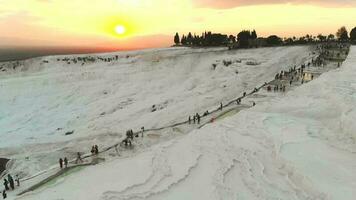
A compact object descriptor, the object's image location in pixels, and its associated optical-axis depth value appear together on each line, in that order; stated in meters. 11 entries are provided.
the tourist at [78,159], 21.61
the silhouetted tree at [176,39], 107.88
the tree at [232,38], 98.07
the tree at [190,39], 100.03
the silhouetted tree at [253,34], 86.47
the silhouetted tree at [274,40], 78.53
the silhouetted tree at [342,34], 85.93
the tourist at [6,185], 18.62
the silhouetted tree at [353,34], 80.12
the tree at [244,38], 75.62
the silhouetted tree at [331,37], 83.38
